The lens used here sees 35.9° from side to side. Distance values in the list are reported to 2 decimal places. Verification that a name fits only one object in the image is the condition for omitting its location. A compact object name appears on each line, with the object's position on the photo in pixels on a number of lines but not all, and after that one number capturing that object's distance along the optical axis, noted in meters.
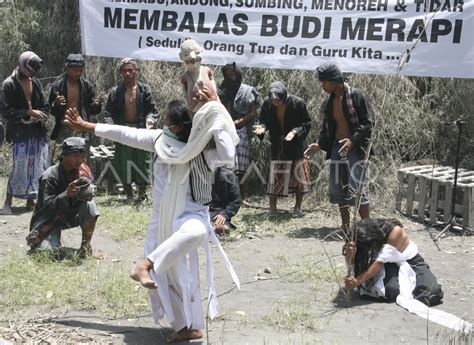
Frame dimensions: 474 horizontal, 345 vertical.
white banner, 7.68
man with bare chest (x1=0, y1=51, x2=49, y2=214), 8.25
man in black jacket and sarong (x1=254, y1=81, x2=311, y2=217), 8.34
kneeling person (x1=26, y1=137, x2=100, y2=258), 6.45
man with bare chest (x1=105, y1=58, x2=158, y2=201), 8.87
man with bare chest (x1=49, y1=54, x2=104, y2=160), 8.44
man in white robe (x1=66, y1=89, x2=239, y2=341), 4.36
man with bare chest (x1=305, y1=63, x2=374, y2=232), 7.02
